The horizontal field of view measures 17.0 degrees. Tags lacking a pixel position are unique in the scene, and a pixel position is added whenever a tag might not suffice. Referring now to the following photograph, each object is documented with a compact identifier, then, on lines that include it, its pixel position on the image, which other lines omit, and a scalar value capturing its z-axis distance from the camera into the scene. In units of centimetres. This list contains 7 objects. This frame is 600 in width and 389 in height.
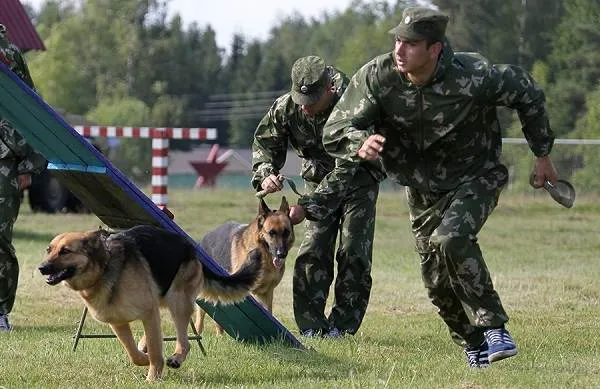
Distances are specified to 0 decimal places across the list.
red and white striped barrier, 3218
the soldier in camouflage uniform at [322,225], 1524
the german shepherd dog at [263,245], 1584
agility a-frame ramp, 1231
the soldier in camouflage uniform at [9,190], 1602
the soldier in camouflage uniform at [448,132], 1134
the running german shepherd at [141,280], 1113
